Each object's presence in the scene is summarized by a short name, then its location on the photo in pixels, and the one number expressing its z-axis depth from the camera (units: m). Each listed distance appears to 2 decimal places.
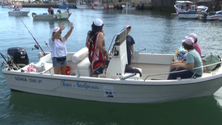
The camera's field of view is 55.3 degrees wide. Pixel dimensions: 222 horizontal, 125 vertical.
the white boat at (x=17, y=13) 33.19
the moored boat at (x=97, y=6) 52.56
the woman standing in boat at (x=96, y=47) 4.54
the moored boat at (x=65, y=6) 58.81
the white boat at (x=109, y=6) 52.78
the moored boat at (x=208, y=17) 24.48
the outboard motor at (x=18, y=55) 5.79
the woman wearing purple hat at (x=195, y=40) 4.67
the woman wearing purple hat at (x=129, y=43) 5.37
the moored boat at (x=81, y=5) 55.72
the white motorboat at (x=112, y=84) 4.41
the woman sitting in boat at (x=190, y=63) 4.12
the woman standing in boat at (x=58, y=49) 4.95
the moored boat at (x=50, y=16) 27.14
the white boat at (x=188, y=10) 27.11
